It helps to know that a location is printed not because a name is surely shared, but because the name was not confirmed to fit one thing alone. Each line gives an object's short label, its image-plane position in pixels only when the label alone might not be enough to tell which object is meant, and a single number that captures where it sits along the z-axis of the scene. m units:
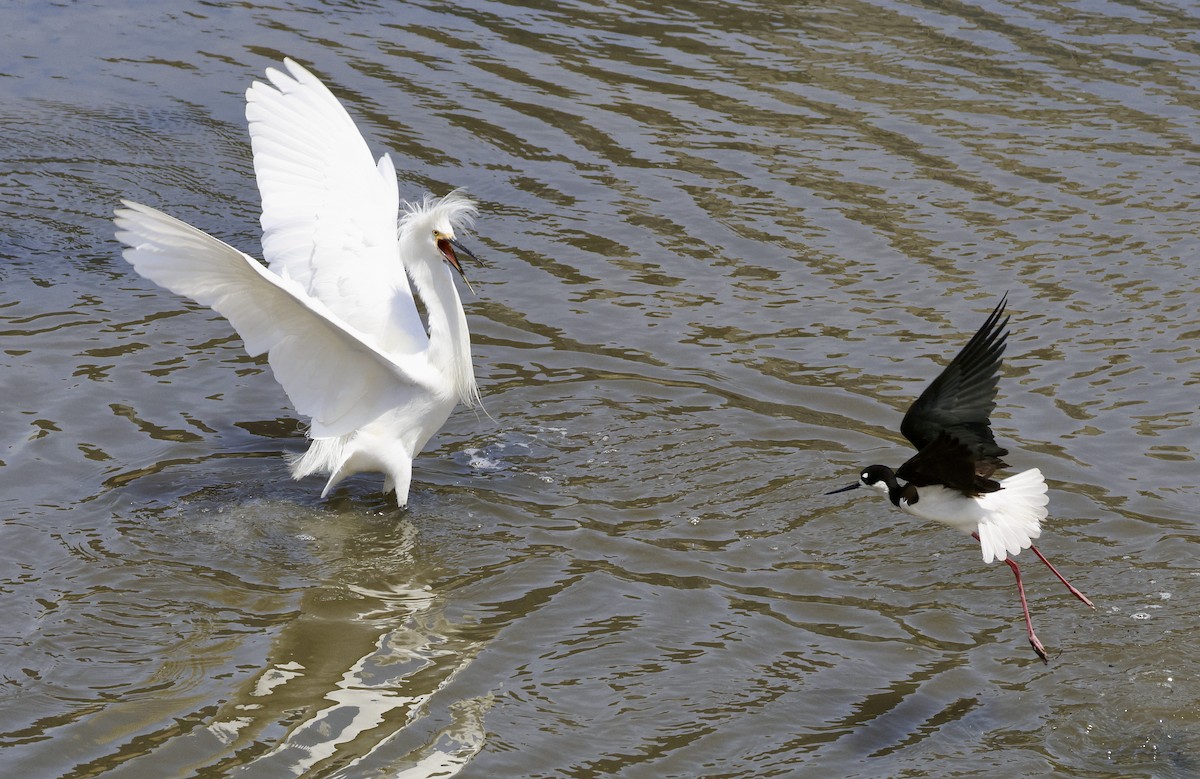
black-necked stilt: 9.62
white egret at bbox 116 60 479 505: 10.97
